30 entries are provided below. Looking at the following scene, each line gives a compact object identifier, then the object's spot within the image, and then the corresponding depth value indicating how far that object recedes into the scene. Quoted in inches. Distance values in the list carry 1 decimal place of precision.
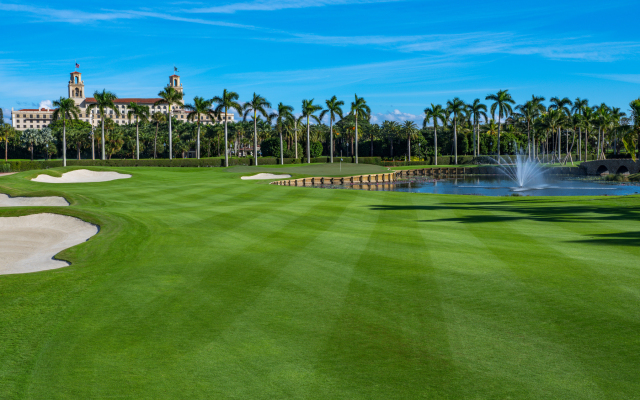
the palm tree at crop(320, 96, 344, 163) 3855.8
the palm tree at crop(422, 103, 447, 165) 4392.2
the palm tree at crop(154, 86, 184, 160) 3673.7
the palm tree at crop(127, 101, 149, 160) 3597.4
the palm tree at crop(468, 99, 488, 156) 4453.7
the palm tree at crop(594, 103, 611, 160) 4234.7
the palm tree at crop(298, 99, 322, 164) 3937.0
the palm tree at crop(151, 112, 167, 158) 5472.4
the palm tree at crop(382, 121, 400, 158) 5150.1
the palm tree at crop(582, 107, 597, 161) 4318.2
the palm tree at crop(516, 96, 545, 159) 4374.8
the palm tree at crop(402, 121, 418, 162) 4916.3
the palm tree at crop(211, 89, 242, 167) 3475.4
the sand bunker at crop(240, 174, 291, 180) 2293.3
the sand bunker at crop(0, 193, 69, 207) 1017.5
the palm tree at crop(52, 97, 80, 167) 3321.9
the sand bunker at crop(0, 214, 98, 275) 462.9
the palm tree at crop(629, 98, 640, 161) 2893.7
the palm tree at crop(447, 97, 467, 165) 4439.0
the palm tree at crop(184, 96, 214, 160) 3604.8
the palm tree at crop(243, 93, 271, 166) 3589.8
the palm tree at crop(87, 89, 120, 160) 3486.7
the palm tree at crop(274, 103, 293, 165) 3717.8
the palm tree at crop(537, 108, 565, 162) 4352.9
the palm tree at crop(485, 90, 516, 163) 4344.2
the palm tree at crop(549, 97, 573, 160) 4591.0
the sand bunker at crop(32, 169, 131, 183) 1797.9
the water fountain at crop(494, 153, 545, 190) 2354.6
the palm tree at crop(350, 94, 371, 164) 3951.8
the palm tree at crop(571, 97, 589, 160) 4751.5
